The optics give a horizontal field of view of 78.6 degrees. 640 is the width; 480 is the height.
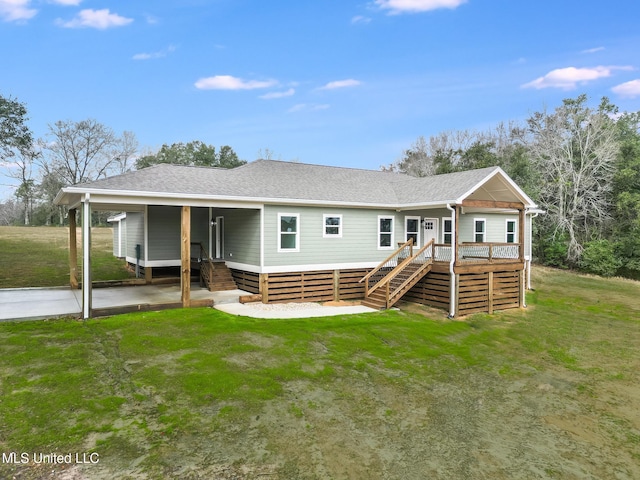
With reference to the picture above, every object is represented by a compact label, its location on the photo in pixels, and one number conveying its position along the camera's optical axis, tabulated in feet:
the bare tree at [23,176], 141.43
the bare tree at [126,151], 153.28
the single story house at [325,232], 42.57
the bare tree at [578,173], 92.09
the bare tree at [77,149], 140.15
